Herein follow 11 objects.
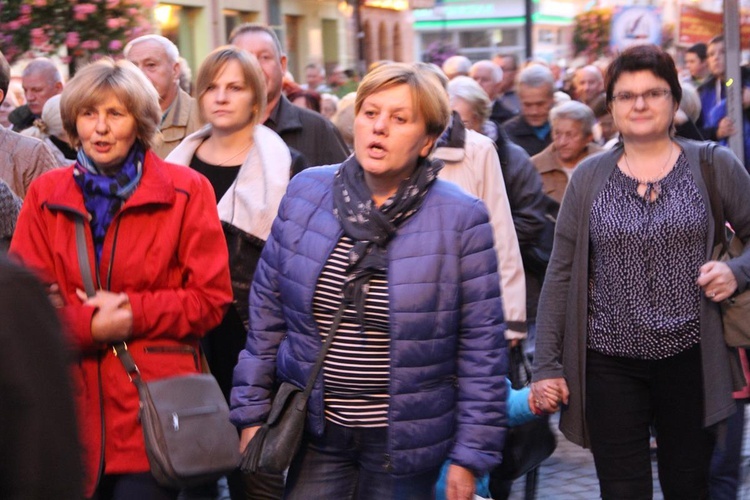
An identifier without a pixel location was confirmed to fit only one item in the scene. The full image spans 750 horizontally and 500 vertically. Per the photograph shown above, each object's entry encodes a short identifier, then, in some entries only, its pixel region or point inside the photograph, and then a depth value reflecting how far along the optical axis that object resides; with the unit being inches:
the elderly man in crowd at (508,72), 893.9
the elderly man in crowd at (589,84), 833.1
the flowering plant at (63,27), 620.8
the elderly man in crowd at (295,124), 408.8
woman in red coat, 260.1
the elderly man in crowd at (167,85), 427.8
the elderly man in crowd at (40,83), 578.7
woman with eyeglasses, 287.6
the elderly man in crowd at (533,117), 605.3
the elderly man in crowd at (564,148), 521.7
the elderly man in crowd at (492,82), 762.5
